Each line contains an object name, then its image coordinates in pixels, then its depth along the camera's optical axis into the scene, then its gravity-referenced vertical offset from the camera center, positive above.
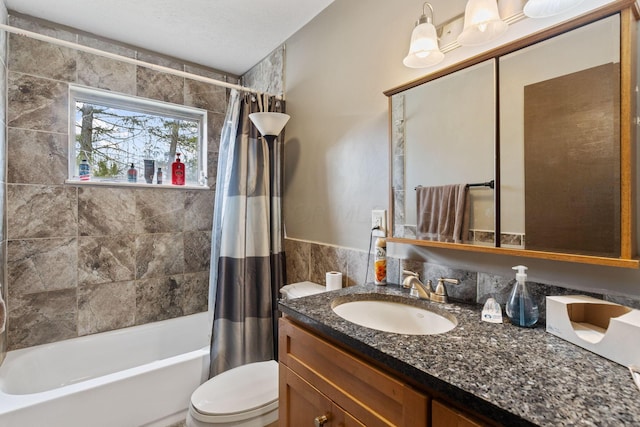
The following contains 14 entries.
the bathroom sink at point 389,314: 1.07 -0.38
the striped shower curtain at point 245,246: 1.86 -0.20
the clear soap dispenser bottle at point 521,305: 0.84 -0.26
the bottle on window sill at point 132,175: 2.27 +0.30
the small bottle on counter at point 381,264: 1.34 -0.22
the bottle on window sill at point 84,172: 2.08 +0.29
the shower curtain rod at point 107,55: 1.45 +0.87
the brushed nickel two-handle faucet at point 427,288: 1.10 -0.29
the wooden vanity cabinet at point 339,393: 0.64 -0.46
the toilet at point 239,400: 1.21 -0.80
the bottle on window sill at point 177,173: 2.42 +0.33
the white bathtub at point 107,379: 1.35 -0.92
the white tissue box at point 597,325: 0.62 -0.27
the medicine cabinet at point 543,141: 0.77 +0.23
